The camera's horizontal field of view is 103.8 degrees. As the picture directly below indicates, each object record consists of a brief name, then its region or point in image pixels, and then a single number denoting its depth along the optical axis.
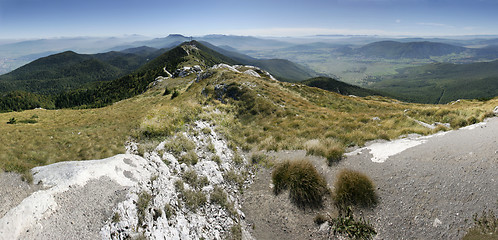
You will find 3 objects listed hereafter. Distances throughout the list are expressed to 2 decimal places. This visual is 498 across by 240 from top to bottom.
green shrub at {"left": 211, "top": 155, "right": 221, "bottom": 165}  11.90
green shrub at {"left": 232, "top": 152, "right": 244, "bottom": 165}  12.58
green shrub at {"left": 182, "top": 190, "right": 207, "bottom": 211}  8.59
